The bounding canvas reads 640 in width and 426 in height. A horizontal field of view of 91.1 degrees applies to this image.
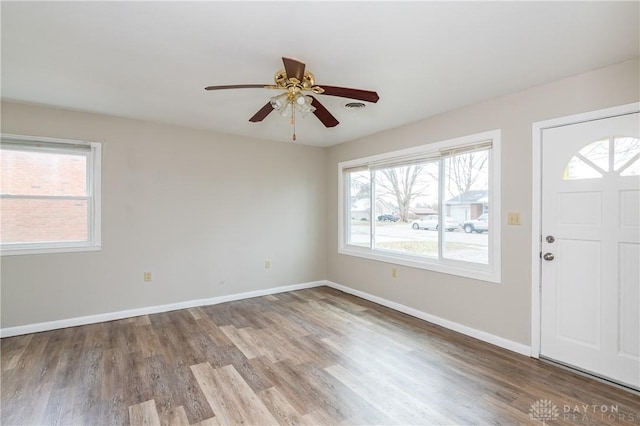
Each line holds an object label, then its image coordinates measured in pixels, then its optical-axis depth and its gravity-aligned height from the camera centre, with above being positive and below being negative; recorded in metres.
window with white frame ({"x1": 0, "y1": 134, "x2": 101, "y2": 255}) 3.32 +0.18
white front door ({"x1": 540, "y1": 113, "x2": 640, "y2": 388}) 2.33 -0.25
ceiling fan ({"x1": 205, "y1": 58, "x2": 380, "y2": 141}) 2.09 +0.86
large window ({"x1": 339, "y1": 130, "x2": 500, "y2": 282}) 3.22 +0.10
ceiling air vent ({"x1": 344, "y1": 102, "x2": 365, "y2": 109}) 3.16 +1.12
